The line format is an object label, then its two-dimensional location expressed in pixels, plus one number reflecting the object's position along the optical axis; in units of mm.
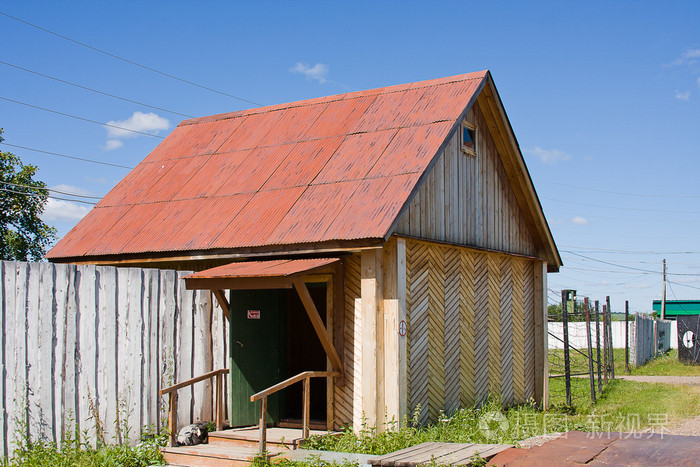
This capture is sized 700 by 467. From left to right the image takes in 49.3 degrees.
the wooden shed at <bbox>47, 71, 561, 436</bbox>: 10578
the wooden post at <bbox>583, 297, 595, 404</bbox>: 16641
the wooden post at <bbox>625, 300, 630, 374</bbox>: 24978
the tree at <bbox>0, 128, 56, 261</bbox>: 26375
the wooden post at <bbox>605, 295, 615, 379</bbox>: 19975
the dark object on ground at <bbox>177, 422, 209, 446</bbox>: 10555
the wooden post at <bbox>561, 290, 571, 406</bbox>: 15328
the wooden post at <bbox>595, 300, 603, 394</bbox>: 18141
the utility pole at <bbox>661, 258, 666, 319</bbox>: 56038
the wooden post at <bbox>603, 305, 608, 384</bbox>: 20203
